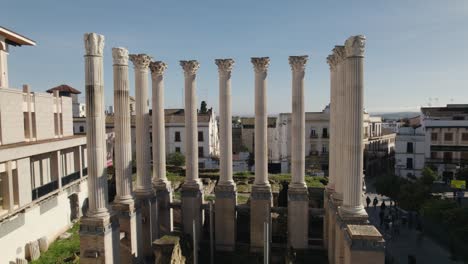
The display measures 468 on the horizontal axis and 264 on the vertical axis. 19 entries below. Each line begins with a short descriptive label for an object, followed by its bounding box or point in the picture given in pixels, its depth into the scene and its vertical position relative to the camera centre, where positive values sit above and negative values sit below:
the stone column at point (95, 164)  14.27 -1.79
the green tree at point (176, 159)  44.59 -4.95
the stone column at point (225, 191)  19.89 -4.07
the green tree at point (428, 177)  32.22 -5.53
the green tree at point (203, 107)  72.78 +2.85
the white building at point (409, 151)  43.94 -4.27
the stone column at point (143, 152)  18.69 -1.69
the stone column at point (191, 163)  20.28 -2.55
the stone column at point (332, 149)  18.78 -1.61
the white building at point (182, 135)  49.03 -2.03
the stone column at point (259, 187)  19.50 -3.81
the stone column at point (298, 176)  19.06 -3.15
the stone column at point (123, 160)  16.53 -1.87
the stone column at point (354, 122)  13.74 -0.12
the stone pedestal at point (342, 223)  14.18 -4.42
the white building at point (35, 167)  19.69 -3.07
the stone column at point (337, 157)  15.86 -1.83
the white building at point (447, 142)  41.19 -2.94
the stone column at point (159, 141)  20.50 -1.19
